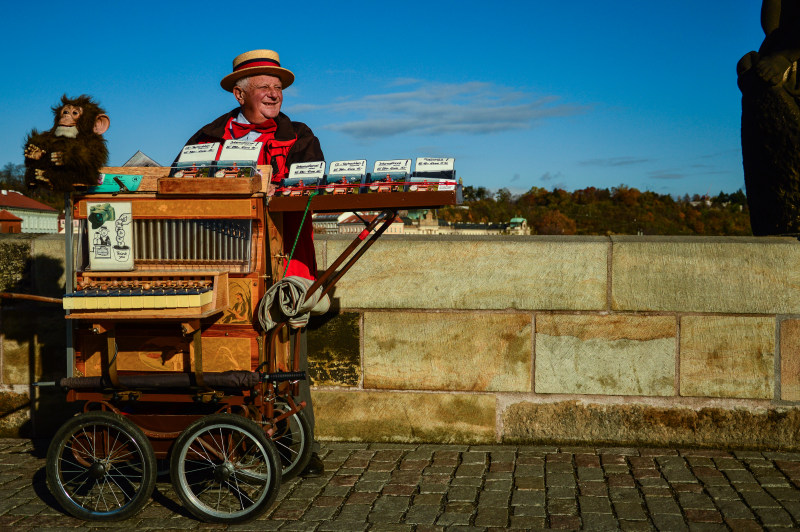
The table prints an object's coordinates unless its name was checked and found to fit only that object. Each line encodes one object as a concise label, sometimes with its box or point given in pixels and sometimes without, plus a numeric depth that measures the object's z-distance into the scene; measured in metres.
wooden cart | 3.99
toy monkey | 4.11
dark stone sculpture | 5.50
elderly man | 4.71
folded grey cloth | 4.12
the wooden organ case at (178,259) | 4.08
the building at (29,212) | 50.78
